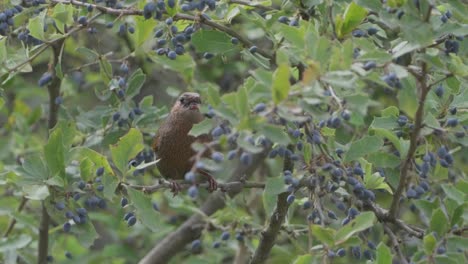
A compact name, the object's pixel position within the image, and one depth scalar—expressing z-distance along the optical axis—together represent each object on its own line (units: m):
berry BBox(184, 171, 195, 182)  4.12
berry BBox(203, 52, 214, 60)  6.06
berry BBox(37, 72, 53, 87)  6.54
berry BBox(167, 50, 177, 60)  5.74
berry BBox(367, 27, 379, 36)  5.33
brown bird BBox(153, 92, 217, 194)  7.54
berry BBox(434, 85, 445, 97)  5.08
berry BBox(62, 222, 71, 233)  5.92
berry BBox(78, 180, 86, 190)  5.75
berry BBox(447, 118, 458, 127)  4.81
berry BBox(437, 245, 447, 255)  4.67
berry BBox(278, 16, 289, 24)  5.48
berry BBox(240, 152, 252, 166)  4.26
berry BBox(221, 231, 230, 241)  6.76
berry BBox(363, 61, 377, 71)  4.41
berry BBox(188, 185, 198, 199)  4.31
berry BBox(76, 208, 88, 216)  5.91
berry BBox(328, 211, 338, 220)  5.41
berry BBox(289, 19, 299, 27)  5.22
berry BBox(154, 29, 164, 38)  5.72
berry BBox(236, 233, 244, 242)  7.00
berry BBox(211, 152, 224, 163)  4.23
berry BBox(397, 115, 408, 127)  5.25
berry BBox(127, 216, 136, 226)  5.70
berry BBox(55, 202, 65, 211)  5.86
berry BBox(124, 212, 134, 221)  5.77
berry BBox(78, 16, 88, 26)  5.91
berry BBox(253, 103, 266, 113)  4.13
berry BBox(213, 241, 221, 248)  7.36
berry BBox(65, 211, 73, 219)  5.91
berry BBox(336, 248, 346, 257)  4.97
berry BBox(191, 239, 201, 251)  7.29
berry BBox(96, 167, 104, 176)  5.56
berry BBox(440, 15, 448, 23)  4.63
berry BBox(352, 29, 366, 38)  5.28
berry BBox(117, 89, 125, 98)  6.51
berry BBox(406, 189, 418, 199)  5.11
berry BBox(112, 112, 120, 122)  6.60
